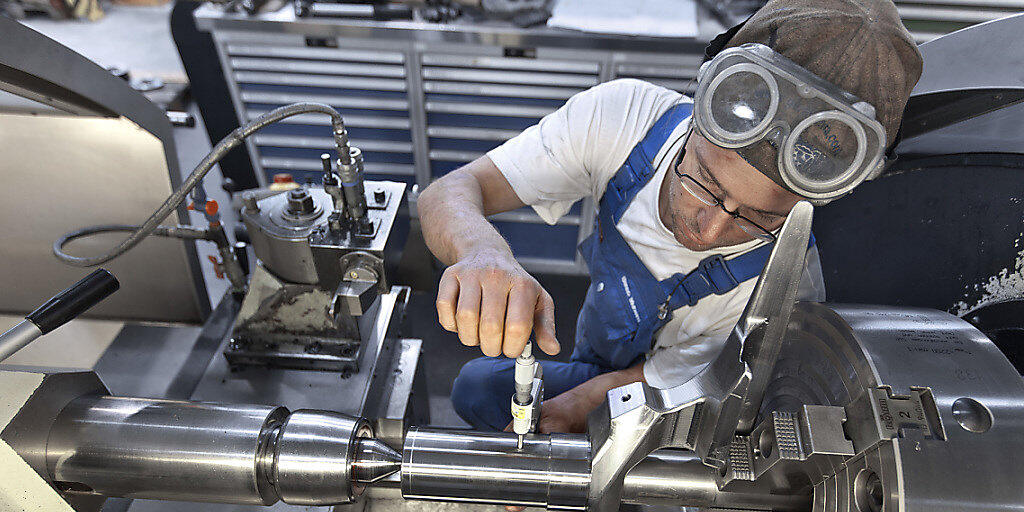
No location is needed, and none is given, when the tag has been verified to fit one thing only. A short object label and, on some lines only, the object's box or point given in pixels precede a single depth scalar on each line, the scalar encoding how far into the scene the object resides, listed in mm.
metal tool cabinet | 2350
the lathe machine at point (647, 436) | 638
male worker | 845
